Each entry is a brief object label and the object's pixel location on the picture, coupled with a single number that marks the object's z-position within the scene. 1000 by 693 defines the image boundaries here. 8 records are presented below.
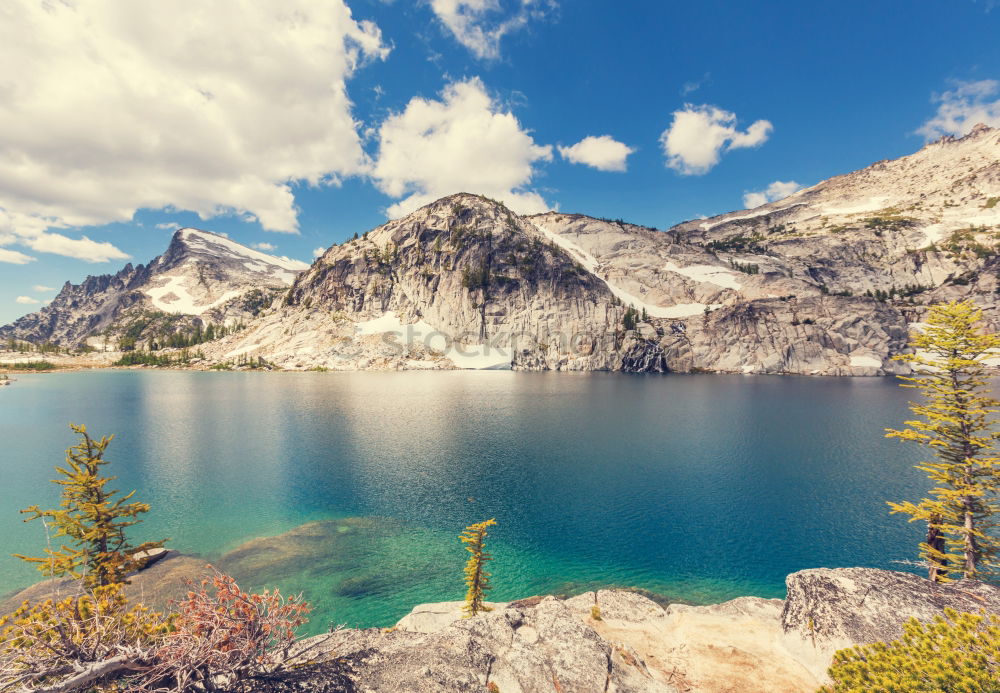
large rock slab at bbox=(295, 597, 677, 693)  13.10
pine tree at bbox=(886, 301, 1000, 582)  25.09
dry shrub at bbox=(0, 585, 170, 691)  8.99
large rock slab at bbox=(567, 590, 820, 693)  18.38
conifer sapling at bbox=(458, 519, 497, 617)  24.77
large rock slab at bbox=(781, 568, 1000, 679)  18.62
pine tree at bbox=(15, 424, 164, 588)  25.83
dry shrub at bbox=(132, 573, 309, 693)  10.03
